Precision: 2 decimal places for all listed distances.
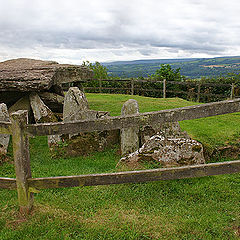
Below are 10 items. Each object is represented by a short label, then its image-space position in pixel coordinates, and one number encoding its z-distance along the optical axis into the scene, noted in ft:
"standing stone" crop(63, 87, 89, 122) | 21.77
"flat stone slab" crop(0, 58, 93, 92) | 26.68
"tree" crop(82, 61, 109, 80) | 94.05
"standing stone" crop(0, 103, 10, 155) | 21.24
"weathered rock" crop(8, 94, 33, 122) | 28.45
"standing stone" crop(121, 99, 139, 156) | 19.54
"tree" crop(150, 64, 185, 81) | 66.23
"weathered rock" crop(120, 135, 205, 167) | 16.35
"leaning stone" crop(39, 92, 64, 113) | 32.04
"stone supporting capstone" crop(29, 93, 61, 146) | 25.77
